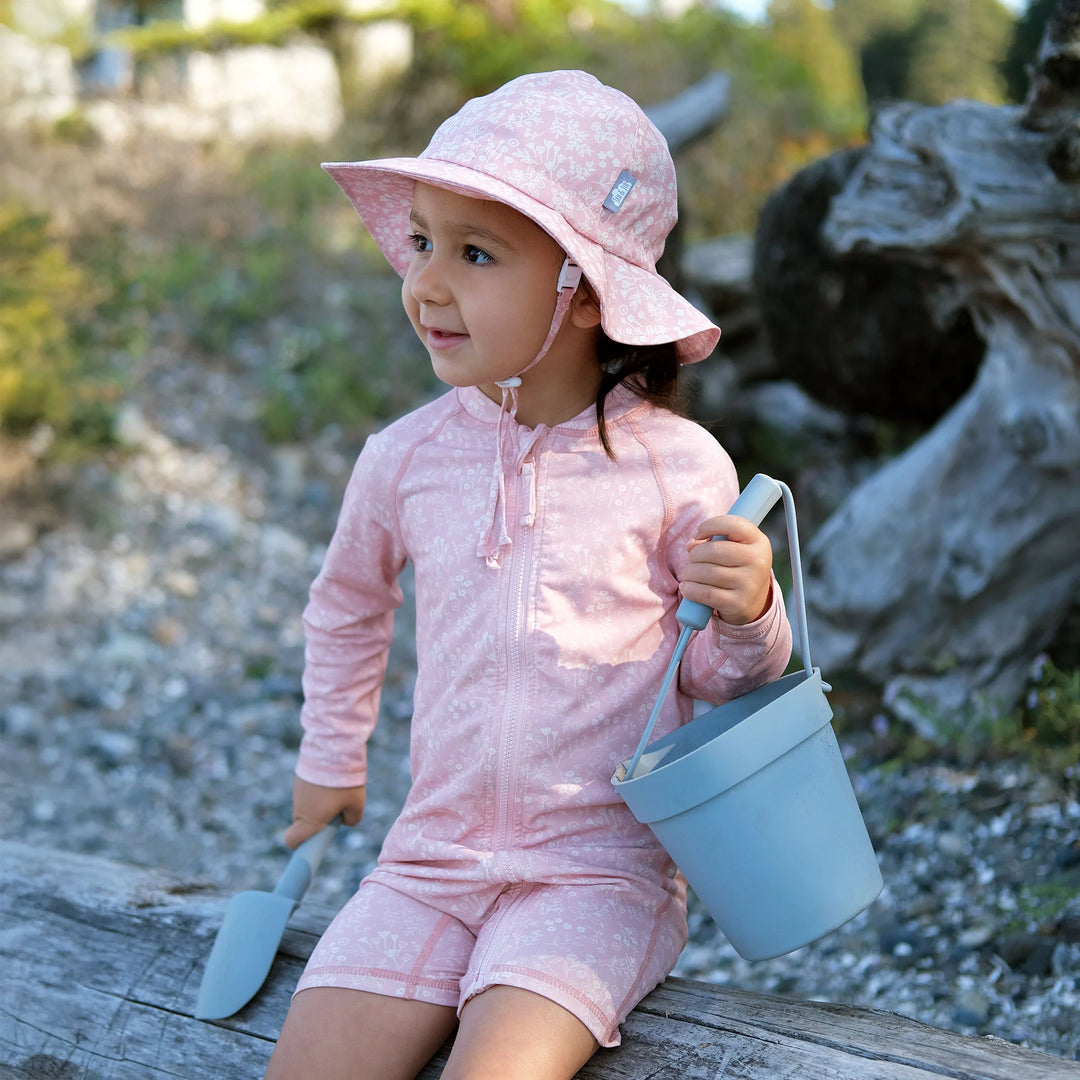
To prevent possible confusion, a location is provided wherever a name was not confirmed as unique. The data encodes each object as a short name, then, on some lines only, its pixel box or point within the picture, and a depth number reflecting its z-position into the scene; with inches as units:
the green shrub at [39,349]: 190.2
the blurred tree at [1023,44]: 169.0
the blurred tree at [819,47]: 430.9
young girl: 64.9
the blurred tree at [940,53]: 305.3
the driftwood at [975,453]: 113.8
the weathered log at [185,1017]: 61.7
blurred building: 334.0
